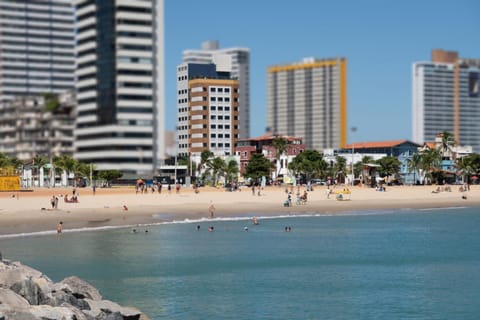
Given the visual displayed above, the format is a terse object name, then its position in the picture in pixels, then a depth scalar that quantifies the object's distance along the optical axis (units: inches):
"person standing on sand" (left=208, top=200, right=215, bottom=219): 3248.0
